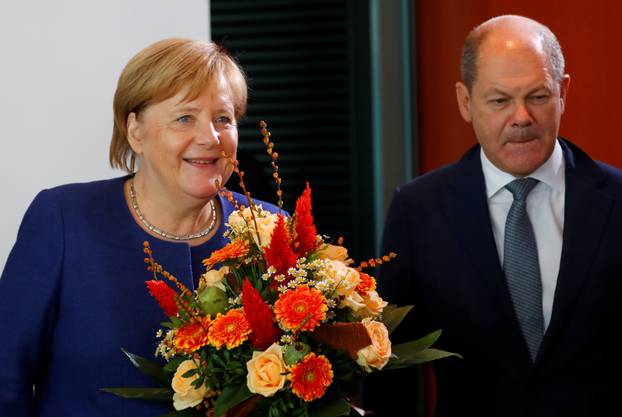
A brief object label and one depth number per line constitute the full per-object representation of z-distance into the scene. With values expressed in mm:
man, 4557
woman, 4168
